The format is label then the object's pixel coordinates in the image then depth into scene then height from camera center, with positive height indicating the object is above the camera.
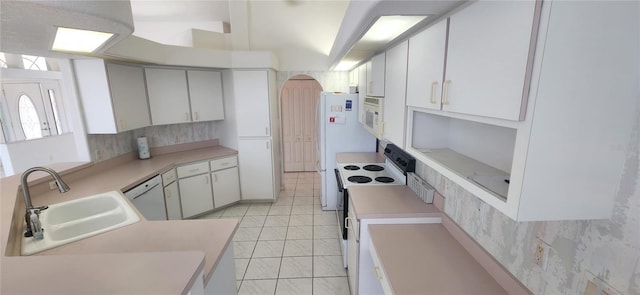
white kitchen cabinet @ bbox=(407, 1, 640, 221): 0.66 -0.06
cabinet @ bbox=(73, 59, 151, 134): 2.58 +0.08
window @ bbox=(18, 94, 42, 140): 4.61 -0.29
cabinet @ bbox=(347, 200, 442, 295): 1.74 -1.07
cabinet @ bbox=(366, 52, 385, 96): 2.10 +0.20
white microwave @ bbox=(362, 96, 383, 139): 2.18 -0.17
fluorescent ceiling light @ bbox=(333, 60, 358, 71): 3.28 +0.46
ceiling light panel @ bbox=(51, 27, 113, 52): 1.11 +0.29
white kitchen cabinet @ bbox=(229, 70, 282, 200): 3.62 -0.46
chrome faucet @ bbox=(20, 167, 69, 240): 1.48 -0.65
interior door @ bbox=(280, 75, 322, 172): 5.28 -0.50
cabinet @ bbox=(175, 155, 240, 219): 3.35 -1.17
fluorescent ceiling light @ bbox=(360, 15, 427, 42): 1.26 +0.40
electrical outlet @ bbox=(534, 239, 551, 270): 0.97 -0.60
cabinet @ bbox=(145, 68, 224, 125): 3.28 +0.07
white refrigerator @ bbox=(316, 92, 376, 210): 3.48 -0.49
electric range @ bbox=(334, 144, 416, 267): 2.35 -0.78
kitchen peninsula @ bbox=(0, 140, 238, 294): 0.80 -0.66
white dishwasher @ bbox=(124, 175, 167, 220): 2.54 -1.02
